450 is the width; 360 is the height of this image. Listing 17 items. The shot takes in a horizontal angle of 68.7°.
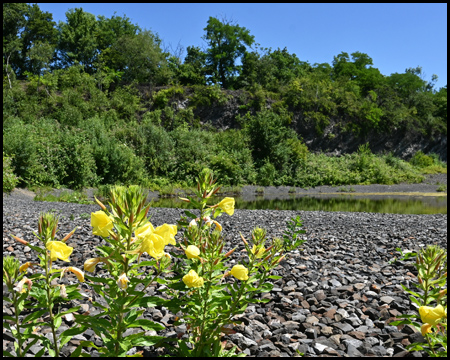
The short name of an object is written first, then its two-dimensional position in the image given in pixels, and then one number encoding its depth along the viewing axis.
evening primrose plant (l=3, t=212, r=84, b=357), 1.24
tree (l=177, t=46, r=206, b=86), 27.23
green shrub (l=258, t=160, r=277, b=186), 20.84
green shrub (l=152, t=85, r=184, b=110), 24.69
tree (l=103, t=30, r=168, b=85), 25.39
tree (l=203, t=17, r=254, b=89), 28.28
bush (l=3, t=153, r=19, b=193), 10.91
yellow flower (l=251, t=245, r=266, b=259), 1.54
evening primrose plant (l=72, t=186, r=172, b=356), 1.17
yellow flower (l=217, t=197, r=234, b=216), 1.60
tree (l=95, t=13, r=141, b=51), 27.61
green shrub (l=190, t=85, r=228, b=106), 25.70
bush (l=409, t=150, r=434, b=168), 30.72
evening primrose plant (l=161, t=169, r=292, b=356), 1.47
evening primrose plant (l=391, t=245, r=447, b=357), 1.27
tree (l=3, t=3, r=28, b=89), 23.86
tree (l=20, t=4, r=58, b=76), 26.09
